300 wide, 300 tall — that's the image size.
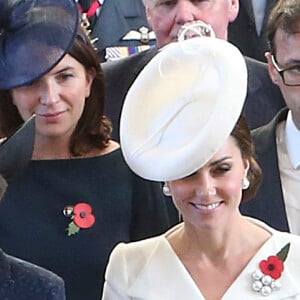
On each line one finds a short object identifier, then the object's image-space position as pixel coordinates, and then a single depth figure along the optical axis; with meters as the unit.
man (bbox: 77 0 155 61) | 6.47
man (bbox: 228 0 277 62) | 5.62
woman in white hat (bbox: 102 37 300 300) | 2.81
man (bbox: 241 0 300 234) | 3.65
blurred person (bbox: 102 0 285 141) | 4.18
